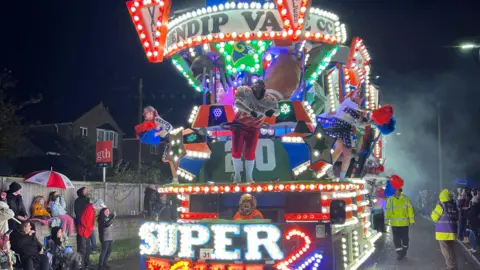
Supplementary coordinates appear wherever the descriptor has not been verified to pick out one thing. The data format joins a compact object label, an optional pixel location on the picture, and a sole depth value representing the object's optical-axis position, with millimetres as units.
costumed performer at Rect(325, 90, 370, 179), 9727
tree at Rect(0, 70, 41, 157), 22603
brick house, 36375
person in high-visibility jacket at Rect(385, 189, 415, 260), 12977
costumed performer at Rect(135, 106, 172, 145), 9344
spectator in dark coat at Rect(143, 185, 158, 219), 15547
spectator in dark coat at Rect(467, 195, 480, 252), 14573
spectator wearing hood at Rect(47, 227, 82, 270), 9758
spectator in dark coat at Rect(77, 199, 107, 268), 11914
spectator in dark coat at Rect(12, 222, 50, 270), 9281
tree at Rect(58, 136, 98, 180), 34844
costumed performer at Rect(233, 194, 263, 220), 7262
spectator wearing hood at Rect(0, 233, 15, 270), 8719
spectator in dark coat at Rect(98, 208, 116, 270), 11703
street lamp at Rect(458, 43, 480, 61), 14557
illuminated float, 6289
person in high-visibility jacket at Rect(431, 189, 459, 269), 10805
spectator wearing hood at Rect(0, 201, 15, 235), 9242
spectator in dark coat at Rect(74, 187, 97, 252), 12172
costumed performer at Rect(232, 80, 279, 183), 7938
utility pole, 24306
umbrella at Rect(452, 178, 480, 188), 18538
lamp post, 30206
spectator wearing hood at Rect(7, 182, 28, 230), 11164
